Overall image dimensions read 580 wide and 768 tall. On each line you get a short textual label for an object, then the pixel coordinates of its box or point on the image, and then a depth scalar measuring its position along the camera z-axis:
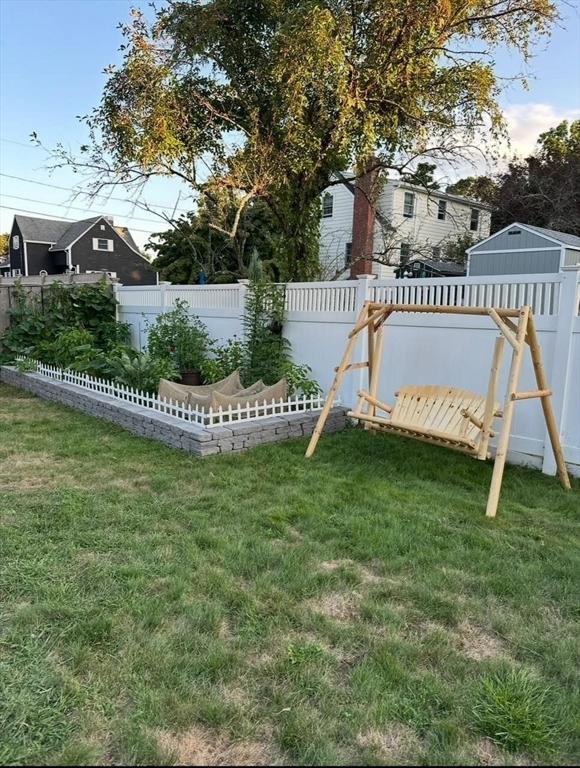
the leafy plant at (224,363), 6.68
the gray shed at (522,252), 12.60
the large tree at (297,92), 6.66
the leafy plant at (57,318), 8.85
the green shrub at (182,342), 7.31
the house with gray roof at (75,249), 31.03
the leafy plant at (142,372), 6.23
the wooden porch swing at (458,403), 3.59
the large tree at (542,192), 17.64
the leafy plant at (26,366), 8.05
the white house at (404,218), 18.19
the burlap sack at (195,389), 5.49
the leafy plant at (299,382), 5.93
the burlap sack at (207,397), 5.24
